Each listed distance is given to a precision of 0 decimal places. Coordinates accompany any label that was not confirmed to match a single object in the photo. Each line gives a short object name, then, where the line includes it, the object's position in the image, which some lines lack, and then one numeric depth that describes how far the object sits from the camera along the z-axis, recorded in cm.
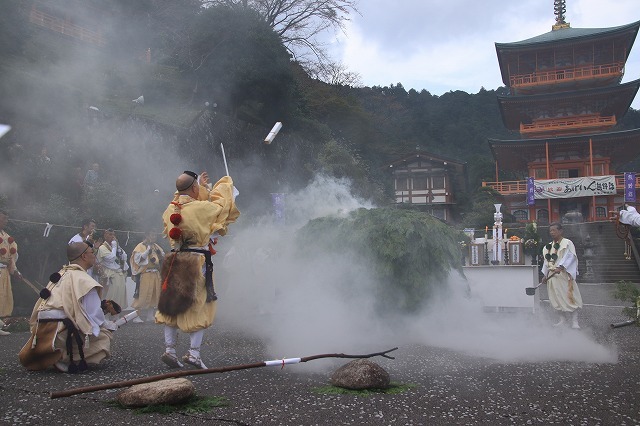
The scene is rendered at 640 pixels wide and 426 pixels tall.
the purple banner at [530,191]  2836
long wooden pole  332
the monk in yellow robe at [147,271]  903
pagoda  2883
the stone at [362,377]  384
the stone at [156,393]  338
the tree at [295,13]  2281
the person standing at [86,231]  781
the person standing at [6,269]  729
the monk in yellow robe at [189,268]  464
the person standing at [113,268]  896
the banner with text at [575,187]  2758
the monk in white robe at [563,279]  816
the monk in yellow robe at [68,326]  460
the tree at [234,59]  1898
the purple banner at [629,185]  2581
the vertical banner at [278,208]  934
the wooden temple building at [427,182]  3003
